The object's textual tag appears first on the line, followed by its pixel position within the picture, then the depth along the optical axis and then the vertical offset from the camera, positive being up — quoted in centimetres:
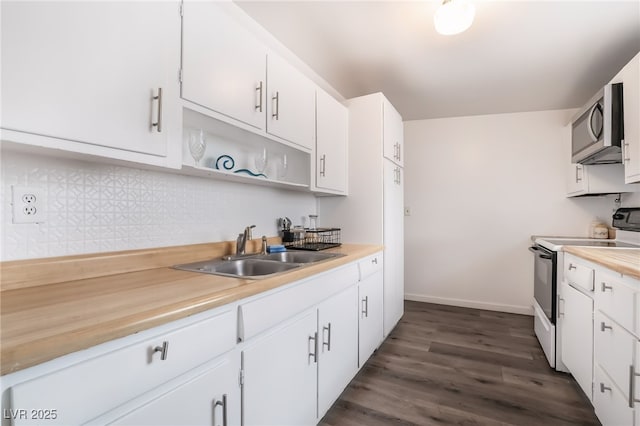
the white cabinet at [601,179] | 263 +32
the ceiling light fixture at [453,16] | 160 +110
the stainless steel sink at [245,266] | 148 -29
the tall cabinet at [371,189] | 252 +21
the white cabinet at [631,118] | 178 +60
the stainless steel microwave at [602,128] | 201 +64
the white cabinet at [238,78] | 125 +68
